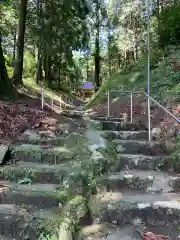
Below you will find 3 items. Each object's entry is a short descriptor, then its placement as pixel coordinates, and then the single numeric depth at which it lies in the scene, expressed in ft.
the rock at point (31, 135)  11.14
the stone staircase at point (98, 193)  7.03
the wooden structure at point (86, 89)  95.77
